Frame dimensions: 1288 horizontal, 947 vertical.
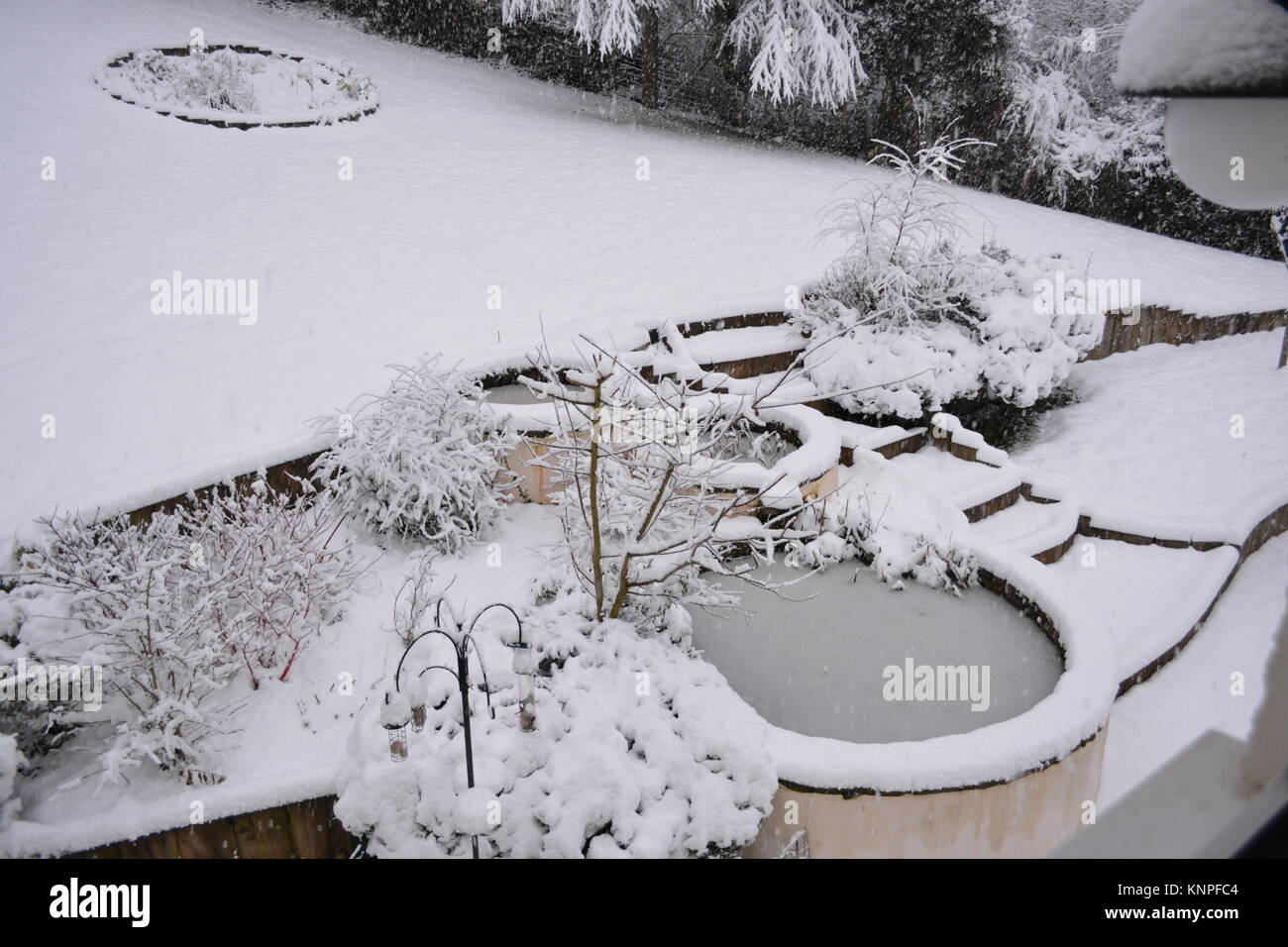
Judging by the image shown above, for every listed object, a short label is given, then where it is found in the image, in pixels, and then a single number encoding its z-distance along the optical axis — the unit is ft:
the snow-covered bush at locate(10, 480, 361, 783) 12.32
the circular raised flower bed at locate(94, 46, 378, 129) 40.47
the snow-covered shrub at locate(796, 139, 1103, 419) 26.61
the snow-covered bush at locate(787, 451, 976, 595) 17.21
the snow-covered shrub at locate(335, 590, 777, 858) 10.77
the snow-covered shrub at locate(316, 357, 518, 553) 17.33
